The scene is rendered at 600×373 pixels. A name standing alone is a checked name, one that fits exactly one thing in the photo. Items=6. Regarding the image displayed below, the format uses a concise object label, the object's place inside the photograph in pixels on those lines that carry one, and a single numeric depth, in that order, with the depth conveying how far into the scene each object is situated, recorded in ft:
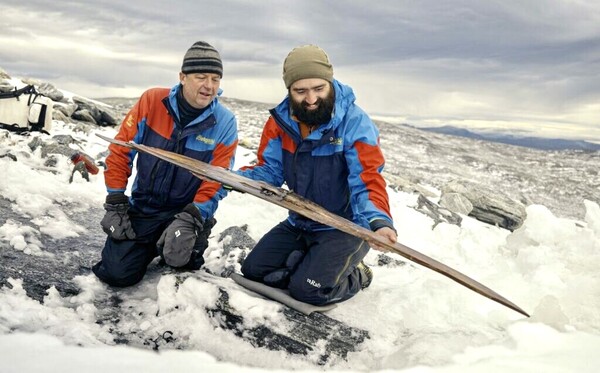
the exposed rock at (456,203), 32.42
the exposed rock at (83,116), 47.50
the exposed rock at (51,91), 52.12
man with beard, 12.61
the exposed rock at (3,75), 53.55
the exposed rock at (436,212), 28.09
